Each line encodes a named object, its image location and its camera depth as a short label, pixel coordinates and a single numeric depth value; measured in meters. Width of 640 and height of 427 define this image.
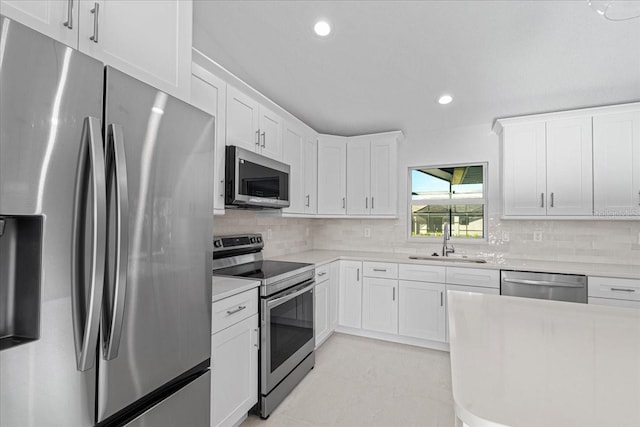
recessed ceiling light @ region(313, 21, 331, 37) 1.79
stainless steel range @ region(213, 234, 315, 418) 2.07
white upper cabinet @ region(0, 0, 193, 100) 0.95
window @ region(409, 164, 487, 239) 3.65
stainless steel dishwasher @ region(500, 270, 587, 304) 2.63
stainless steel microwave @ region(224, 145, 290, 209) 2.20
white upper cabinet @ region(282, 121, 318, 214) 3.13
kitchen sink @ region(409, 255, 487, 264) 3.29
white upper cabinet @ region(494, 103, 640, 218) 2.80
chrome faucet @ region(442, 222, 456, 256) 3.51
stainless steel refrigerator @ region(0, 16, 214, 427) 0.75
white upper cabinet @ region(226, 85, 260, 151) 2.29
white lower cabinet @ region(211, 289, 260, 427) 1.70
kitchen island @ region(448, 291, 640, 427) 0.65
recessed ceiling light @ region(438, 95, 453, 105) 2.81
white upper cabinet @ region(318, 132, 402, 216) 3.75
